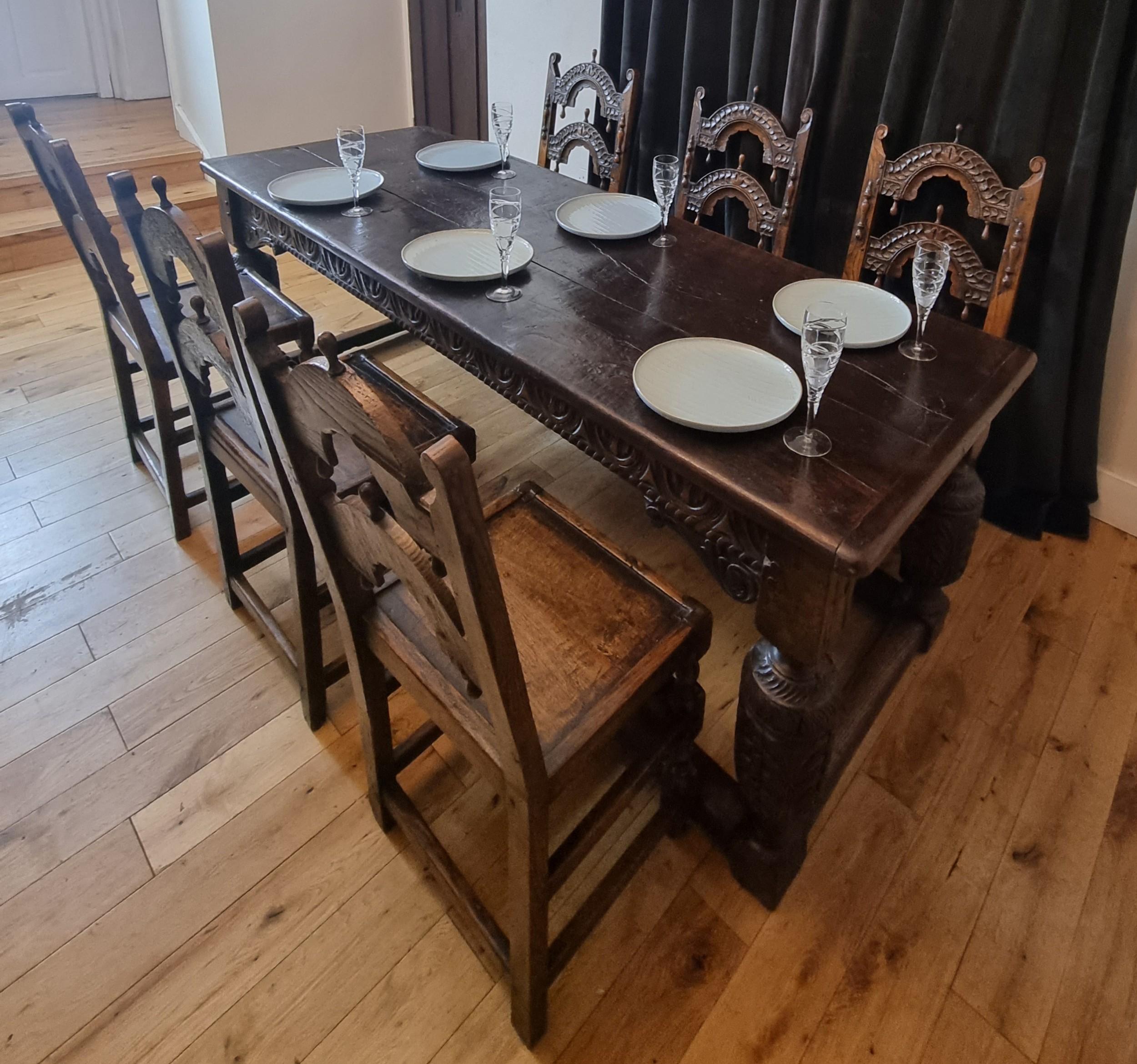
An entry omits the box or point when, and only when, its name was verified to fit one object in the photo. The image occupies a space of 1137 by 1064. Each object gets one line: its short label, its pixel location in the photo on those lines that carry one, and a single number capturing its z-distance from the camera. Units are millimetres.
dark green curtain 1567
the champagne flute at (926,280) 1212
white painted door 3709
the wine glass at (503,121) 1874
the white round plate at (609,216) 1620
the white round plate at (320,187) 1726
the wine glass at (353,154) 1680
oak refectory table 978
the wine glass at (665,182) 1539
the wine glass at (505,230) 1340
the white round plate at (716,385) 1062
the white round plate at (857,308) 1274
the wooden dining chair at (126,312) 1445
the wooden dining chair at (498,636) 706
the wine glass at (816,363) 973
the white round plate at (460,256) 1432
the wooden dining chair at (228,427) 1070
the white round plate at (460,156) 1956
